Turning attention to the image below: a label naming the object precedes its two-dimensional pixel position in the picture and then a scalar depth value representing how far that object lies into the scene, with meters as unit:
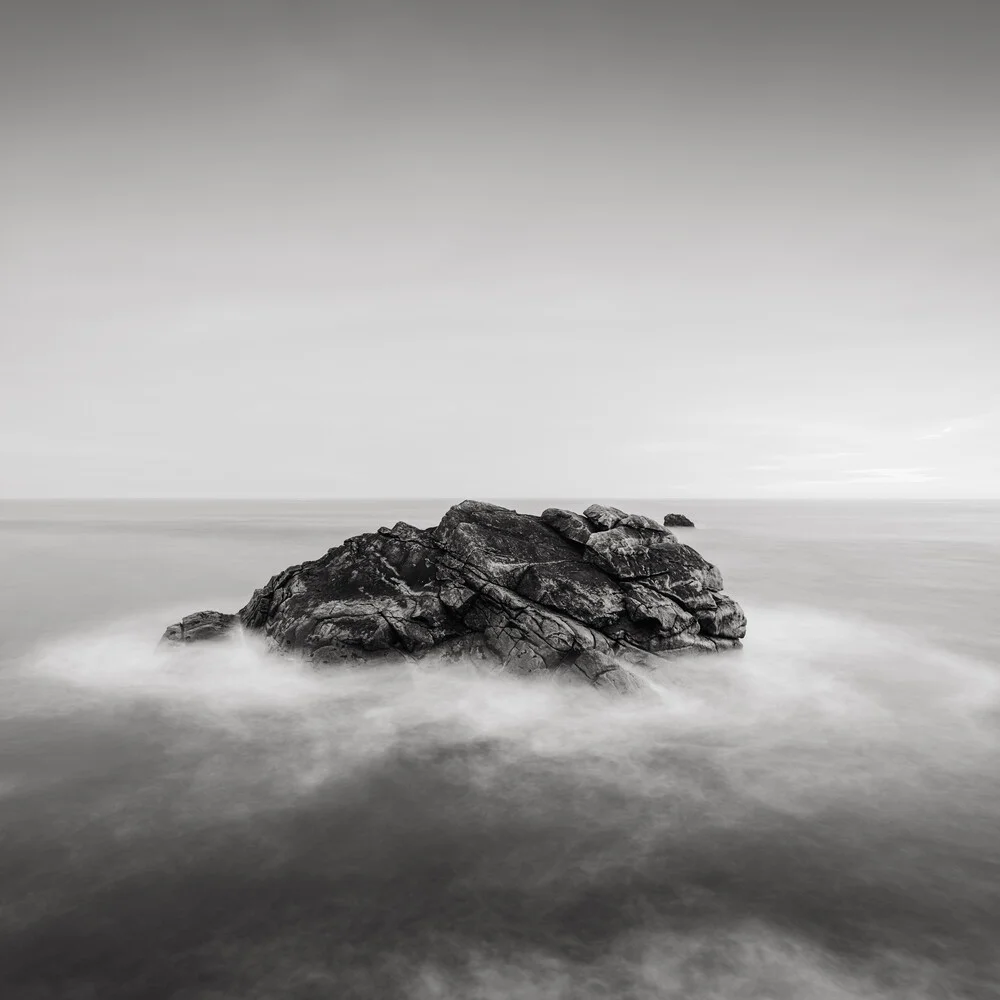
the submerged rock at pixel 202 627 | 15.59
